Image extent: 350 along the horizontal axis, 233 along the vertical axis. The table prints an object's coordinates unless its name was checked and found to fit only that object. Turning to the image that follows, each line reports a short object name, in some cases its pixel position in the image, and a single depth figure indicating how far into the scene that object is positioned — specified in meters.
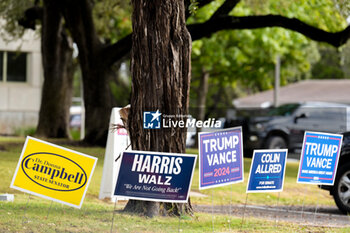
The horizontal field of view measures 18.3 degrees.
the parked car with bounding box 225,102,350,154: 30.83
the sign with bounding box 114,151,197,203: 12.06
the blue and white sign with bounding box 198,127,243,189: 13.81
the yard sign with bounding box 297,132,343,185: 15.39
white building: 47.10
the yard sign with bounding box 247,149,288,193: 14.30
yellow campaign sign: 12.17
